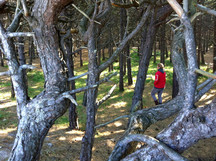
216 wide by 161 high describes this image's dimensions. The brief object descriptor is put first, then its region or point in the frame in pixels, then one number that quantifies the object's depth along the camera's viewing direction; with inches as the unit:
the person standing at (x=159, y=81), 303.1
